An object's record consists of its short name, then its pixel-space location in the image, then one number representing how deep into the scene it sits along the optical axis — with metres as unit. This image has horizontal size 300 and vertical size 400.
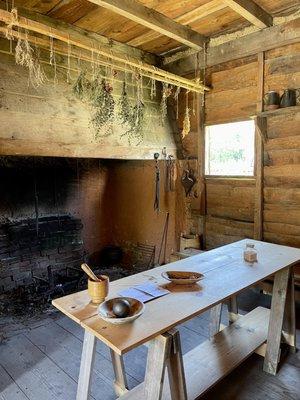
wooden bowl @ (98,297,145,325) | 1.28
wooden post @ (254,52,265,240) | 3.08
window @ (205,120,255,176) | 3.33
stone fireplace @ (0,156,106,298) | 3.35
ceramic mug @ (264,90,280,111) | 2.88
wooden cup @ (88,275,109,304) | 1.45
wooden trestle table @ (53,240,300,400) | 1.31
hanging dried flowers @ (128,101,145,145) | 3.13
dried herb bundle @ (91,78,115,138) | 2.78
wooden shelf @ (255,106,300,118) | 2.73
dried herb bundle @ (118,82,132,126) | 3.03
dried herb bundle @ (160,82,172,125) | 3.18
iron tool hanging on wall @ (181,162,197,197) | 3.76
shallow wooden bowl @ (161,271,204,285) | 1.72
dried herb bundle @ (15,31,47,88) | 2.18
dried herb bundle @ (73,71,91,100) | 2.68
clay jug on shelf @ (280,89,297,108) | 2.81
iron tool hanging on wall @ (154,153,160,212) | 3.80
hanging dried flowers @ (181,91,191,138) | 3.38
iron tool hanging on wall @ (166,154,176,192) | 3.81
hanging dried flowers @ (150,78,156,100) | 3.16
